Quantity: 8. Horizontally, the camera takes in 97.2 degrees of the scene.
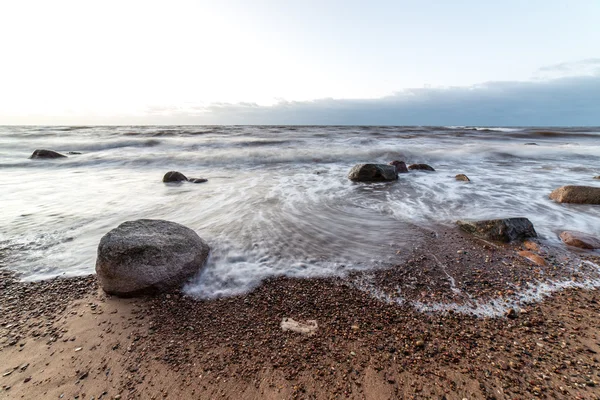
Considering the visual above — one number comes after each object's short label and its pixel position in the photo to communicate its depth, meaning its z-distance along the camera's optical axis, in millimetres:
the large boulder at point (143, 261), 2494
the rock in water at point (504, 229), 3523
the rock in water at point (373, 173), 7547
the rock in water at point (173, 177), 7754
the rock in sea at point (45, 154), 12812
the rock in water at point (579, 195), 5062
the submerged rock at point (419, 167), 9621
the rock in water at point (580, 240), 3331
